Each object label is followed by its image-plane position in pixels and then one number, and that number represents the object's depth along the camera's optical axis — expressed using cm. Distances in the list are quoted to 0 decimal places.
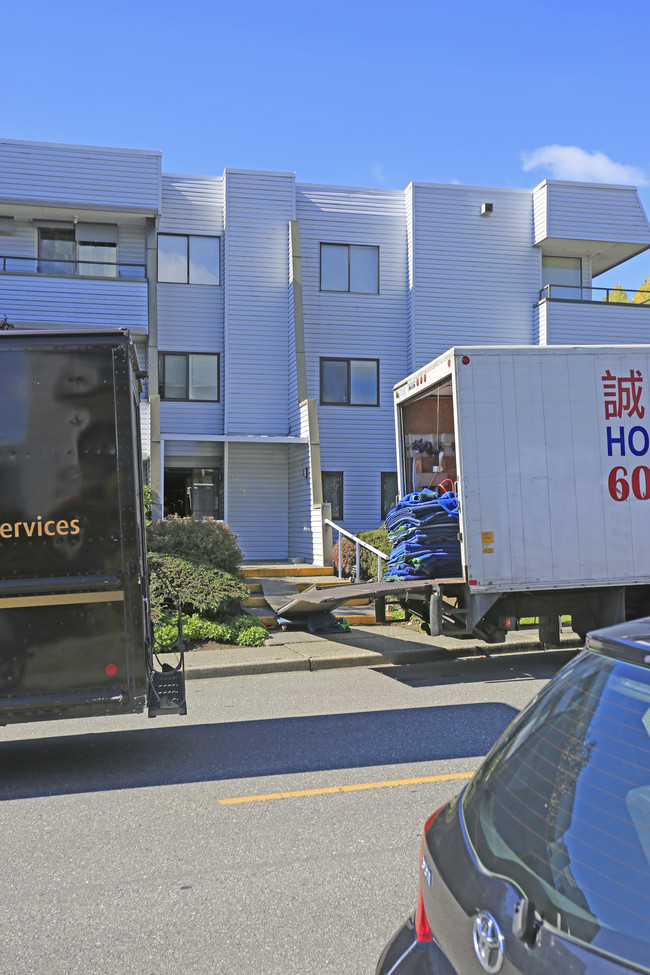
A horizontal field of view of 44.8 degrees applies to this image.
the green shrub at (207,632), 1125
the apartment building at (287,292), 1978
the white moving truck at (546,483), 923
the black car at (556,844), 150
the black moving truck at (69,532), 569
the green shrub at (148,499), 1314
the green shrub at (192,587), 1180
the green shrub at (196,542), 1279
